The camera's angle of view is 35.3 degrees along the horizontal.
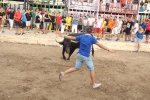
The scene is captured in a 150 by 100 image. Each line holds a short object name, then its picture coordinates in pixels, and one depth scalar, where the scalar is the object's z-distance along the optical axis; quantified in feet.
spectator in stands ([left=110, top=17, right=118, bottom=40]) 51.47
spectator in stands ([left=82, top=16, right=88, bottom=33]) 52.34
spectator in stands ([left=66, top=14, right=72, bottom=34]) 53.98
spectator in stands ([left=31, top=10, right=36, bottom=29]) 56.51
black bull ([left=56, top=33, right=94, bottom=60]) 32.37
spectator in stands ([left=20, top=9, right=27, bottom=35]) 49.49
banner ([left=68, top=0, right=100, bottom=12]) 67.00
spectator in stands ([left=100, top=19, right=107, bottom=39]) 51.18
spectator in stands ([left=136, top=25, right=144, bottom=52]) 43.24
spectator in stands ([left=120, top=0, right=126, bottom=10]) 68.95
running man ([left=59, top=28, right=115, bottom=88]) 20.62
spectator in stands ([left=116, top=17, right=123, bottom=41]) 51.61
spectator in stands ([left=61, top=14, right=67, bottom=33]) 54.34
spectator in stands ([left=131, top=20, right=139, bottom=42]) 49.66
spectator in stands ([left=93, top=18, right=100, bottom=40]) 51.09
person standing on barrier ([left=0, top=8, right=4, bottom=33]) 52.27
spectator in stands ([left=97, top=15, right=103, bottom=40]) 51.17
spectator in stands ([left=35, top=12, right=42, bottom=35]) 51.37
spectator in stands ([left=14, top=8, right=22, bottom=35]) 49.47
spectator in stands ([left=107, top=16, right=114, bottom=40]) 52.31
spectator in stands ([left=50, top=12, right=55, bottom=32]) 54.88
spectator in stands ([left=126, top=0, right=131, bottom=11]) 69.56
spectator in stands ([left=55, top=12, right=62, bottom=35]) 53.93
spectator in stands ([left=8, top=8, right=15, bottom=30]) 53.00
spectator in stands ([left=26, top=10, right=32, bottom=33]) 53.26
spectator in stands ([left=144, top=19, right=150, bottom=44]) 50.03
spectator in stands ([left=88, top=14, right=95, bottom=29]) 52.17
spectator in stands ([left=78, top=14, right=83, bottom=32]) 55.77
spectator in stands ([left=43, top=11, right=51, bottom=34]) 52.44
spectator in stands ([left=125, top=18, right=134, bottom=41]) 49.47
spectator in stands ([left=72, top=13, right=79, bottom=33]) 54.19
